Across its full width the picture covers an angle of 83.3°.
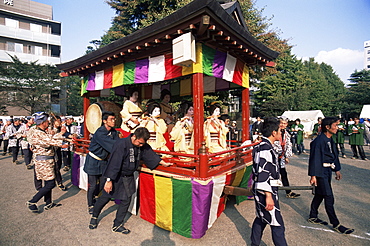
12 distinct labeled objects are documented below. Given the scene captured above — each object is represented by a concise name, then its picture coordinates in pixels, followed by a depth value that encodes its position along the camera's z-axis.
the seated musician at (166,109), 6.35
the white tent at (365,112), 19.17
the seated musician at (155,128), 4.96
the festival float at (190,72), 3.31
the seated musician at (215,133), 4.96
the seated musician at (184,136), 4.83
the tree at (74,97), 28.58
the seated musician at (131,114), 5.16
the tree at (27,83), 22.58
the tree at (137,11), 13.23
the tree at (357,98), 24.05
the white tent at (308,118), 20.50
